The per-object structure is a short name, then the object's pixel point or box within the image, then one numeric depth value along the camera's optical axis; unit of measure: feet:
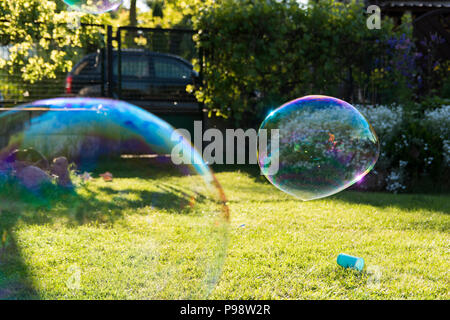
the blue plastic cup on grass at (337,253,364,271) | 11.02
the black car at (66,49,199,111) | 29.55
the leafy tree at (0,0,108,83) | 25.53
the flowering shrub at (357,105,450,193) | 21.12
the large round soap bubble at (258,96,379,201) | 13.98
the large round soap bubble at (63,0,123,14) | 19.31
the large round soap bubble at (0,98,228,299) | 10.16
